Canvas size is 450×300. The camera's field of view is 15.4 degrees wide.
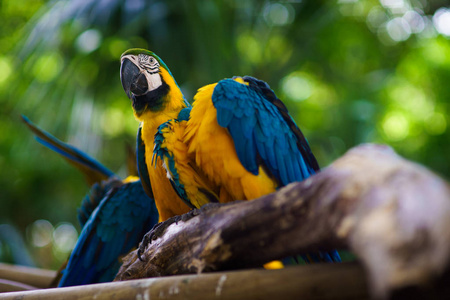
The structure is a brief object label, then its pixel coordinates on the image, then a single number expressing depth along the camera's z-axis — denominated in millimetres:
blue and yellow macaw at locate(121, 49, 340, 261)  2393
